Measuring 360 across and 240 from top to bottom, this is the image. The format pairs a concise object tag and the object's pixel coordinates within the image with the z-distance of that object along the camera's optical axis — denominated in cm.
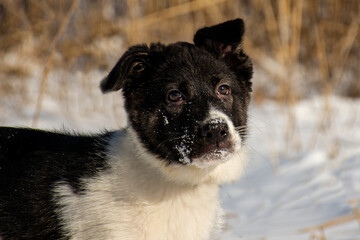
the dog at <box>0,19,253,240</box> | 676
